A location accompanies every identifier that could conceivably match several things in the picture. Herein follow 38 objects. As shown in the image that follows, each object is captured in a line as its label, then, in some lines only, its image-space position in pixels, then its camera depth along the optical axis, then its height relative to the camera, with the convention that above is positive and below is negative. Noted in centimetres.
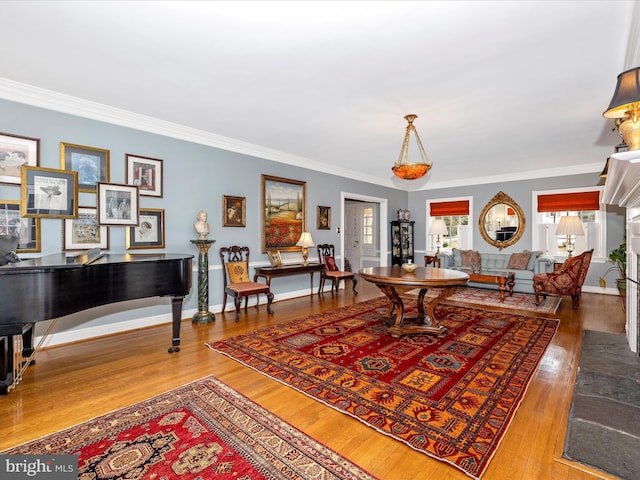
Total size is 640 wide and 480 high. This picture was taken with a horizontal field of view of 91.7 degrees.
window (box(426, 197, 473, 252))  825 +59
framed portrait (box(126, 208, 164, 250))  400 +14
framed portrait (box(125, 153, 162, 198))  399 +90
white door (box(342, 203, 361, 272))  967 +17
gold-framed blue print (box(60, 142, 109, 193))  352 +92
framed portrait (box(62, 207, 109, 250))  353 +11
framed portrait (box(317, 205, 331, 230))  660 +51
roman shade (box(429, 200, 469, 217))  827 +91
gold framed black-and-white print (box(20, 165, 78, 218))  323 +53
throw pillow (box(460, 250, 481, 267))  698 -38
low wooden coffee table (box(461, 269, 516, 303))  560 -70
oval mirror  748 +49
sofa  597 -48
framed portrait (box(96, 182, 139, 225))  371 +47
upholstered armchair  493 -62
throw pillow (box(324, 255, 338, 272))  649 -45
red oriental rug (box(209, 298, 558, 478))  194 -115
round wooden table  349 -52
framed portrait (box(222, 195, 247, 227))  498 +49
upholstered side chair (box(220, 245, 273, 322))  451 -58
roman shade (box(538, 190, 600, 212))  653 +86
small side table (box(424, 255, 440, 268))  783 -48
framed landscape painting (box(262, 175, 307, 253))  555 +55
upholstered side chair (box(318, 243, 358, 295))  614 -61
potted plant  540 -38
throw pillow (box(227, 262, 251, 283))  493 -49
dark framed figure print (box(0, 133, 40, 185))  314 +90
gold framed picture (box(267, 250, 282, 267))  549 -30
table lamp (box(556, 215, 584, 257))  563 +27
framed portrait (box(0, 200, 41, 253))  314 +16
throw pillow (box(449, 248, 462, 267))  716 -41
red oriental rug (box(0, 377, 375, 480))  160 -118
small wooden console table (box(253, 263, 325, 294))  514 -50
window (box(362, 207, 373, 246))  923 +47
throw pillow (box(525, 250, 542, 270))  632 -39
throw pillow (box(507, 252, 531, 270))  646 -42
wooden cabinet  858 -2
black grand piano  205 -35
